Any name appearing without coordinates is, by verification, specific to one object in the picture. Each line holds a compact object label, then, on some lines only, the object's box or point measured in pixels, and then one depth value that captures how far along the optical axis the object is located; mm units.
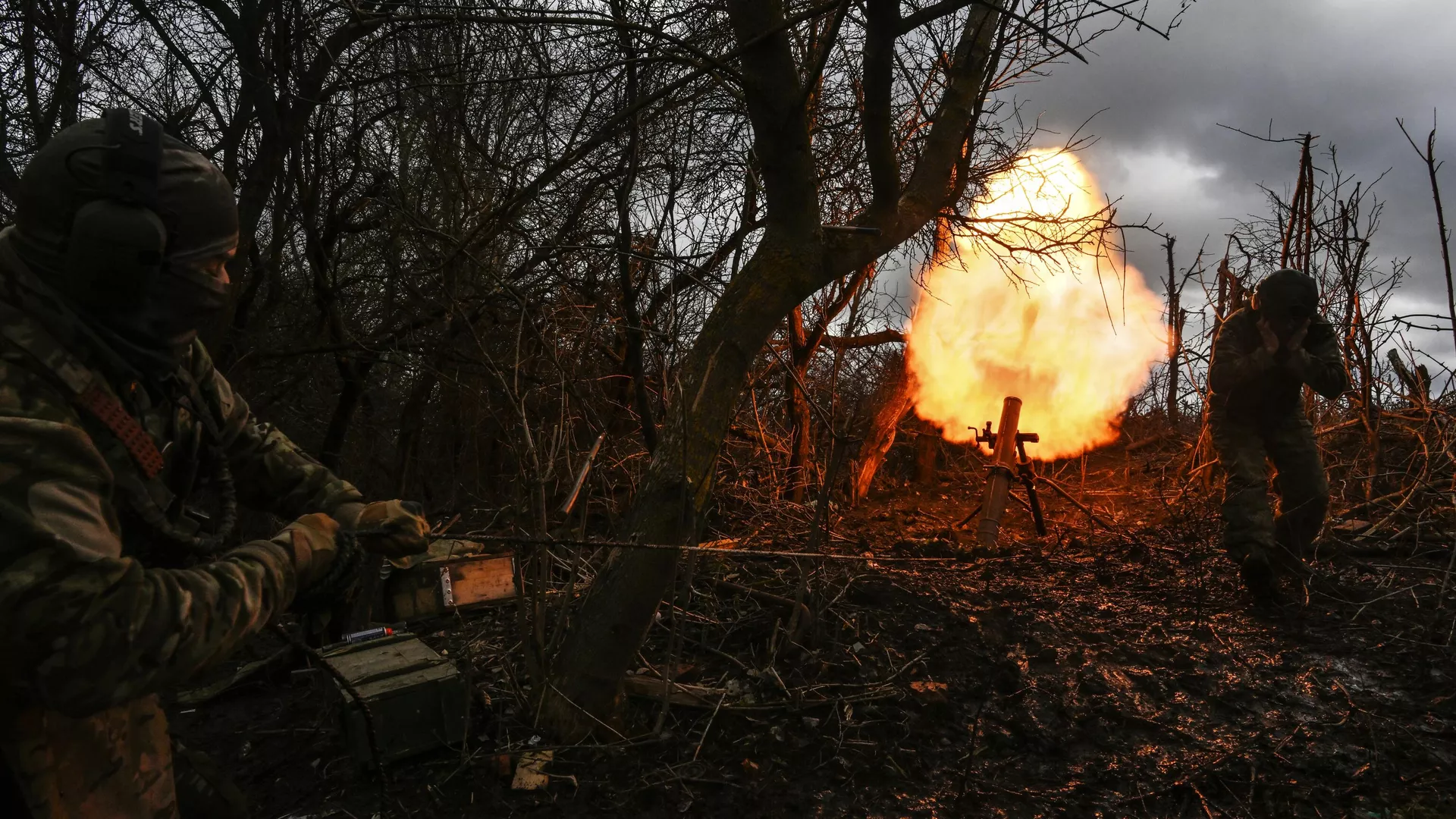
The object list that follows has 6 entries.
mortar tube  7453
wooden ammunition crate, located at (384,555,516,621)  4406
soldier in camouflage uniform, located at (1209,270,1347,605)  5590
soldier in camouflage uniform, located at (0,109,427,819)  1518
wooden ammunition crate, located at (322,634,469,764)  3518
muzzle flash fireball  9484
